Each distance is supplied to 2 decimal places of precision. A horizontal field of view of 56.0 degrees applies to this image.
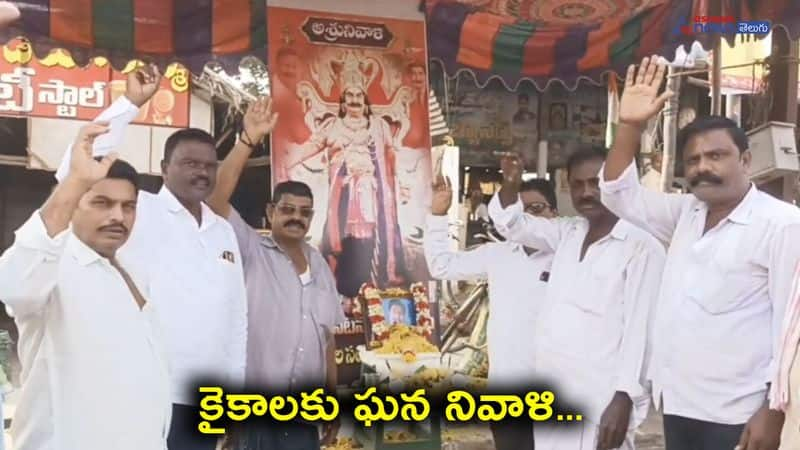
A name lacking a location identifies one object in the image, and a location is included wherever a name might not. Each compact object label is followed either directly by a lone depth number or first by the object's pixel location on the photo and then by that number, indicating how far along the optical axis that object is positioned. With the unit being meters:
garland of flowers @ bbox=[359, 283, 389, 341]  4.42
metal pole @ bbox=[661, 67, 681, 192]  7.33
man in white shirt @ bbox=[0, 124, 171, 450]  2.49
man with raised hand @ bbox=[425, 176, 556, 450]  4.15
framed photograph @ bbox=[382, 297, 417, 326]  4.44
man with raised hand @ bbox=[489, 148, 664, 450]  3.53
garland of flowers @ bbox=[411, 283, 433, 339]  4.50
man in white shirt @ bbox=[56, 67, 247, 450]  3.40
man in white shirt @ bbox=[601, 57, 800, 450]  2.96
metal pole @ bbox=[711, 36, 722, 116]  4.57
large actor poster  4.23
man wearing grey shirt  3.82
